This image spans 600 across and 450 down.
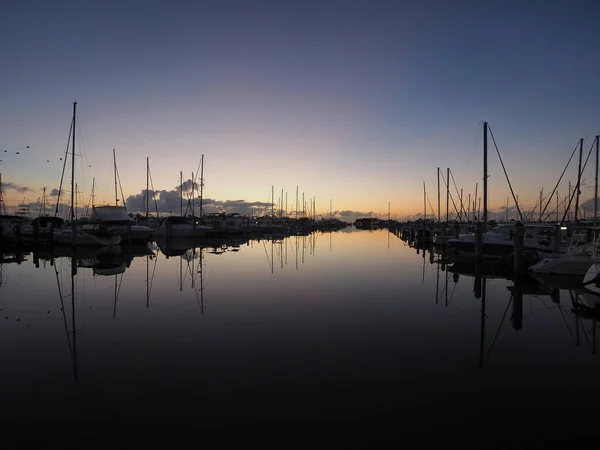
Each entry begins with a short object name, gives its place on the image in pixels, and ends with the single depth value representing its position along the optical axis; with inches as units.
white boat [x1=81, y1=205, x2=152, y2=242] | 1899.1
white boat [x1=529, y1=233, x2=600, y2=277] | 816.9
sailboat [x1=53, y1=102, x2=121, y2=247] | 1556.3
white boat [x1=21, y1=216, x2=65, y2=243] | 1823.6
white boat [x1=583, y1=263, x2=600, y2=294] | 631.2
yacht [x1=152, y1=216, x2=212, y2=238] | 2299.5
